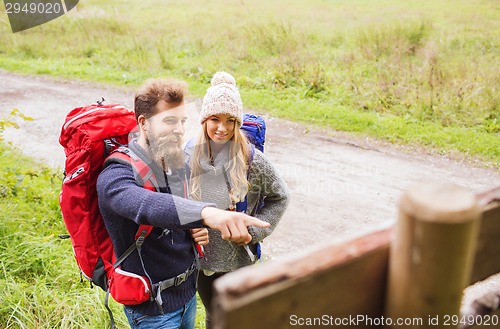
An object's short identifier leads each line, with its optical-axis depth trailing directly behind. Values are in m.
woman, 2.61
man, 1.94
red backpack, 2.05
